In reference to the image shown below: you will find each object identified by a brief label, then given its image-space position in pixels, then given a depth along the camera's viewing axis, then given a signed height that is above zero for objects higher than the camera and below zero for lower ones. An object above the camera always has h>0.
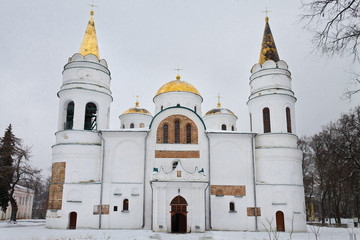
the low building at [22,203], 42.57 -0.85
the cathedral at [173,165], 21.64 +2.30
